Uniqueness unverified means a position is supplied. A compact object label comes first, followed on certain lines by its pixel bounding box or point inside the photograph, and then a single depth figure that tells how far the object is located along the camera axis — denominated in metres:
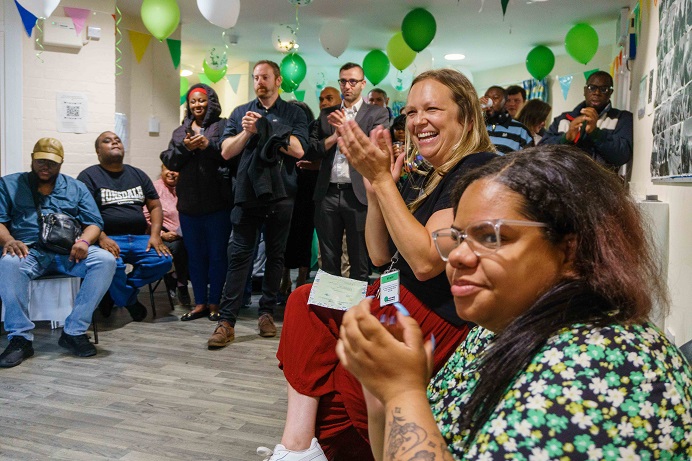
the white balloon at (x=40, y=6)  4.09
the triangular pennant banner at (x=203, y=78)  10.51
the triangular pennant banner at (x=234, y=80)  10.30
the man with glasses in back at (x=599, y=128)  3.89
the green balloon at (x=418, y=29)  6.08
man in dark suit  4.06
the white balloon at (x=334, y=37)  6.70
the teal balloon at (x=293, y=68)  6.95
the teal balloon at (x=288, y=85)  7.19
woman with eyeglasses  0.75
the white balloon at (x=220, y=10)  4.78
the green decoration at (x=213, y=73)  7.79
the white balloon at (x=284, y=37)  6.88
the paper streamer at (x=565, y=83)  8.80
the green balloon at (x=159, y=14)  5.22
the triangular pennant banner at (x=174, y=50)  6.71
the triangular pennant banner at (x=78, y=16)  4.95
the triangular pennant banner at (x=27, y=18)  4.55
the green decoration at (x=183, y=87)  10.38
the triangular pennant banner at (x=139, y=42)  6.34
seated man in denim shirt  3.53
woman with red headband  4.26
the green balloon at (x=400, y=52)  6.84
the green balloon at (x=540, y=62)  7.18
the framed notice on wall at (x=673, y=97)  2.66
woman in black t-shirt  1.69
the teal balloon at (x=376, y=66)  7.67
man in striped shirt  3.85
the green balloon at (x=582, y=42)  6.22
